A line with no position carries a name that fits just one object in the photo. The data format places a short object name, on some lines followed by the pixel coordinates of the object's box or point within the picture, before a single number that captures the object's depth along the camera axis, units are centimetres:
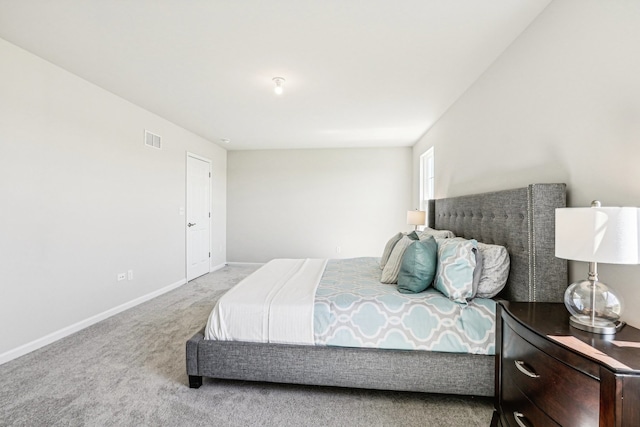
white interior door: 477
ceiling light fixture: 277
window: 456
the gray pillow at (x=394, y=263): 236
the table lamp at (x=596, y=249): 100
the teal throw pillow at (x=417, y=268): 203
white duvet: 185
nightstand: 84
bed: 167
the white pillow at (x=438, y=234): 282
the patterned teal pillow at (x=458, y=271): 186
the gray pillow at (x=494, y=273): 193
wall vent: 377
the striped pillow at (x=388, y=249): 286
